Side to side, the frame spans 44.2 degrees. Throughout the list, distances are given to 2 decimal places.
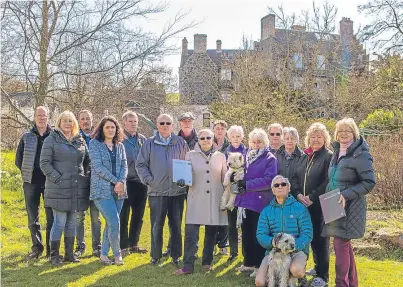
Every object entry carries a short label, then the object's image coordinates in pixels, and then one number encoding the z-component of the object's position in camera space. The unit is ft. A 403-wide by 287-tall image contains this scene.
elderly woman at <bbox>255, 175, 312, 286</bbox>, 19.17
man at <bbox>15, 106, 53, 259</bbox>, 24.06
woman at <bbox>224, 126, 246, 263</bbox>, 23.56
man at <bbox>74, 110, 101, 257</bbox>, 24.99
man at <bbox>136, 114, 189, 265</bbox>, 22.77
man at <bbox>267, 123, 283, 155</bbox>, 22.97
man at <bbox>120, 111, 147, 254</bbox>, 25.49
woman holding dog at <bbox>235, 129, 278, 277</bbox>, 20.97
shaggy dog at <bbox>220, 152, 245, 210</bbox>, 21.48
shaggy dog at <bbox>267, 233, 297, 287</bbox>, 18.48
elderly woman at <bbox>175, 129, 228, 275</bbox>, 21.86
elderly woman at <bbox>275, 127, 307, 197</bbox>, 21.20
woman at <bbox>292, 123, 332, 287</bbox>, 20.42
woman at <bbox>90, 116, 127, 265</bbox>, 22.54
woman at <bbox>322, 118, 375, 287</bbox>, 18.10
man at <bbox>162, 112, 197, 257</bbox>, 25.08
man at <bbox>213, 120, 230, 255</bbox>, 24.54
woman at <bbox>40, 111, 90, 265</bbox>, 22.44
